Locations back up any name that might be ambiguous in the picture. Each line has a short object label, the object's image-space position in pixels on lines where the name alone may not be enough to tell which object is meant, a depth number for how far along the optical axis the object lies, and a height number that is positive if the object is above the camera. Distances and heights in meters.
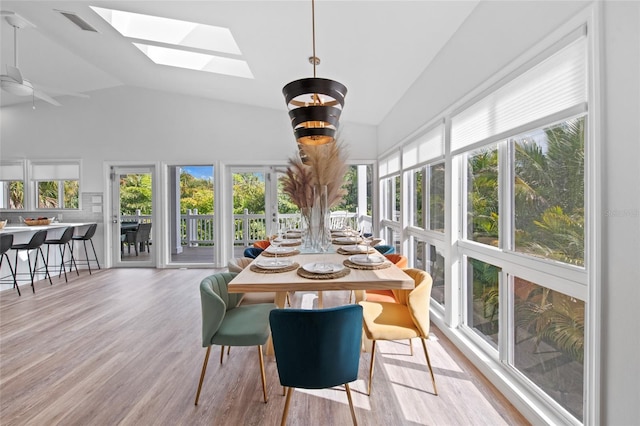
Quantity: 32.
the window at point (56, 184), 6.19 +0.54
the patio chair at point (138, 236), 6.26 -0.53
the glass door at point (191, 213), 6.34 -0.08
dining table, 1.73 -0.41
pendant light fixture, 1.84 +0.66
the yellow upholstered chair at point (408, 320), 1.91 -0.75
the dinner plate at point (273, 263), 2.07 -0.38
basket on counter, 5.43 -0.20
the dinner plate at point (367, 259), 2.11 -0.37
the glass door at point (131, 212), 6.22 -0.04
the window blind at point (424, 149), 3.05 +0.69
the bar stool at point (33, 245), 4.47 -0.50
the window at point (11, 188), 6.23 +0.48
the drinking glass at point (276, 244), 2.44 -0.35
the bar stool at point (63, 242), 5.12 -0.53
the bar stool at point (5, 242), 4.09 -0.42
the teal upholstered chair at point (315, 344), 1.38 -0.63
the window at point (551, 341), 1.57 -0.77
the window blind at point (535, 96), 1.40 +0.64
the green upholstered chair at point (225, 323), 1.83 -0.76
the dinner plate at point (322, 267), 1.87 -0.38
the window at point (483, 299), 2.25 -0.73
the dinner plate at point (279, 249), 2.64 -0.36
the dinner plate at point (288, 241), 3.17 -0.35
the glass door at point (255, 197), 6.22 +0.26
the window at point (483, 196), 2.26 +0.10
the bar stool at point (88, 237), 5.62 -0.50
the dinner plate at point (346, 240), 3.24 -0.34
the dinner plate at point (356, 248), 2.68 -0.36
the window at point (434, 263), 3.28 -0.65
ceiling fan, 3.64 +1.64
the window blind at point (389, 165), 4.70 +0.75
